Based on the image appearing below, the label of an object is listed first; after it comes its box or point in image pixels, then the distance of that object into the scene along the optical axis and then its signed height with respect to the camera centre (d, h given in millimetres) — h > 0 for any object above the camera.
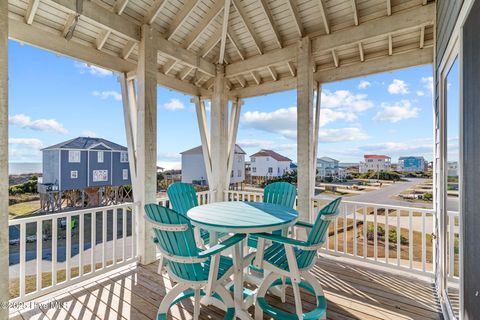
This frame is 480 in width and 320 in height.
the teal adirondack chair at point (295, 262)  2004 -933
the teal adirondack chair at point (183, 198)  3246 -530
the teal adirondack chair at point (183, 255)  1830 -749
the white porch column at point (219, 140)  4910 +450
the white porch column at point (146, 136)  3506 +373
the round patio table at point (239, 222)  2090 -577
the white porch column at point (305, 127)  3870 +562
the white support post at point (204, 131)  5105 +663
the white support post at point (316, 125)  4176 +651
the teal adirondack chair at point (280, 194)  3400 -484
